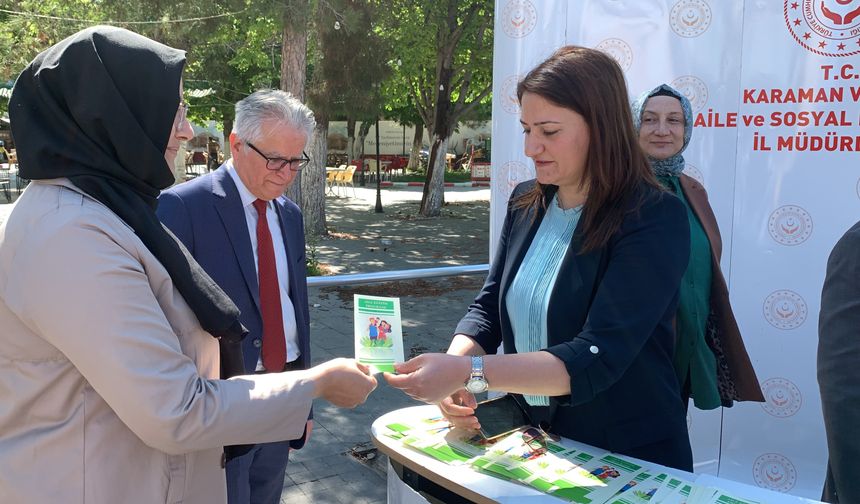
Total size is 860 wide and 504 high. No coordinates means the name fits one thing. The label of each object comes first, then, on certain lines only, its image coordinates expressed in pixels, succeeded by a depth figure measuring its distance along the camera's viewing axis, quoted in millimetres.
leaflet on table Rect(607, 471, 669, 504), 1678
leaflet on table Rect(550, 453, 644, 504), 1701
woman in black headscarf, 1301
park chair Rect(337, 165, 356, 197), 23984
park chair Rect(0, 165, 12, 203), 18181
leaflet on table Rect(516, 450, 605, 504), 1719
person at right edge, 1288
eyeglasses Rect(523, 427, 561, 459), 1957
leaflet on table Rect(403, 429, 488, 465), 1942
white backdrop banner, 3361
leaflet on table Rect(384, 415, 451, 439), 2114
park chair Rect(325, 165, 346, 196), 24562
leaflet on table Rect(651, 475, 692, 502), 1690
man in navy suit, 2555
